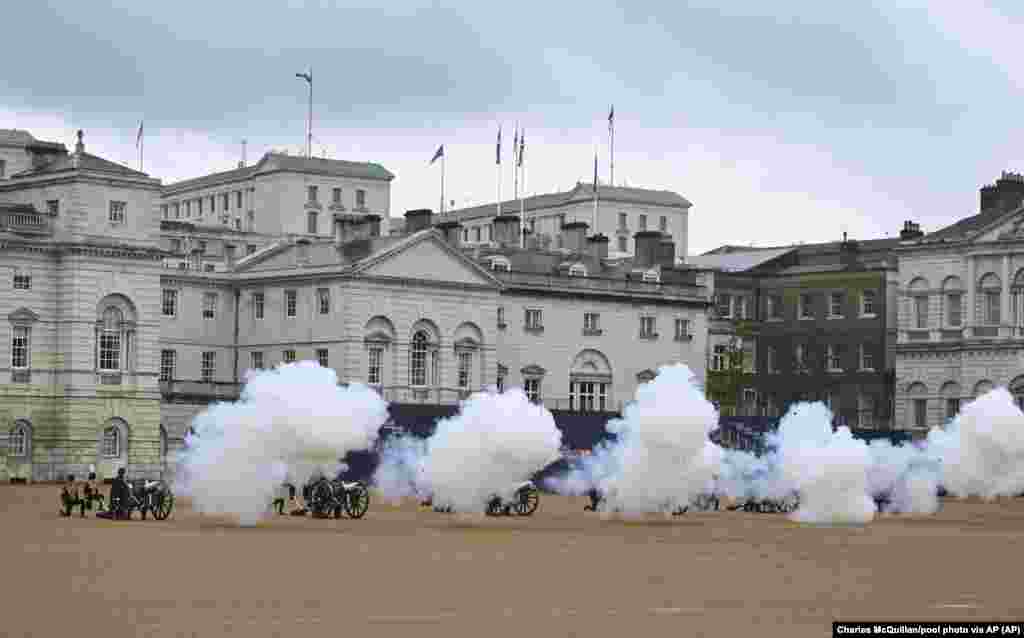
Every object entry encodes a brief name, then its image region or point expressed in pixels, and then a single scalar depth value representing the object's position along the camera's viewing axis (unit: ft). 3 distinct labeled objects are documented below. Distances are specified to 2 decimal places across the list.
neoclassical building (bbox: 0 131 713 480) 345.72
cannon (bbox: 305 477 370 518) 237.04
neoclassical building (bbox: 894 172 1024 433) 432.25
